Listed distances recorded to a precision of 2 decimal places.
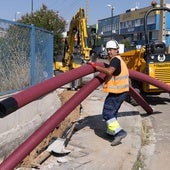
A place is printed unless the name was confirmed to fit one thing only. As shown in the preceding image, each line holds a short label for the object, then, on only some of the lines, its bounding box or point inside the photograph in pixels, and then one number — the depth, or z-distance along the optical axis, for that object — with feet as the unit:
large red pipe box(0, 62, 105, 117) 7.72
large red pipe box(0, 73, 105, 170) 8.84
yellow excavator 30.09
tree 61.97
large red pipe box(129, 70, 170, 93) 16.76
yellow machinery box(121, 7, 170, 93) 22.03
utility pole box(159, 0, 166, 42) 43.06
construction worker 13.50
